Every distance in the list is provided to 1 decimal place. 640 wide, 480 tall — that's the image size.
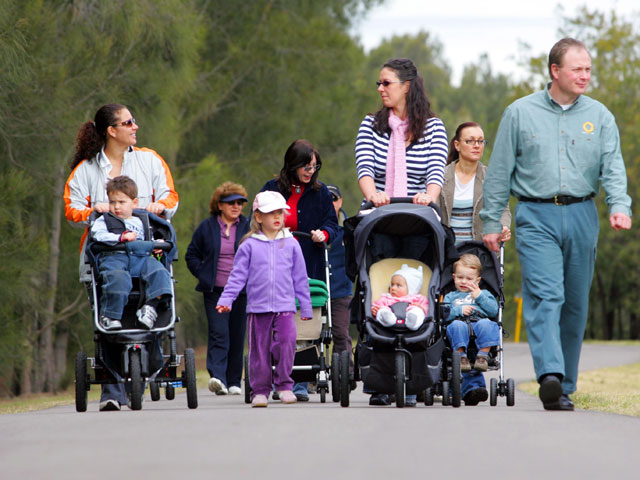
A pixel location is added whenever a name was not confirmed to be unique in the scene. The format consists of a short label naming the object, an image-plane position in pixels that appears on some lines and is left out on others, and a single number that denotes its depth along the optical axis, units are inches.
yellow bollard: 3474.2
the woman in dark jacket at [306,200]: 857.5
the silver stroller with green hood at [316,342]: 805.2
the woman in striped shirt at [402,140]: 766.5
